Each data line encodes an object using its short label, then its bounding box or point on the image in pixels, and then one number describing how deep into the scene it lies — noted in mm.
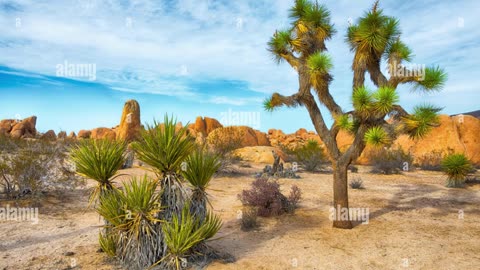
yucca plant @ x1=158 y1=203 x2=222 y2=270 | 5852
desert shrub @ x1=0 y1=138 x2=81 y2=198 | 10454
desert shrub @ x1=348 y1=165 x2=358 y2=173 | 19712
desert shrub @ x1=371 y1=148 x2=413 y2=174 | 19188
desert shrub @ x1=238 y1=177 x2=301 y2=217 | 9750
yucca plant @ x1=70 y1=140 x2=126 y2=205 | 6387
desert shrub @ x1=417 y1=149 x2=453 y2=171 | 21458
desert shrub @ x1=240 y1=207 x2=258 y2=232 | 8641
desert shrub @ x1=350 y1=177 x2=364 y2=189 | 14055
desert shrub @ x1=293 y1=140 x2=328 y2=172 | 20484
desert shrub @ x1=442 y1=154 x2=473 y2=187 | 14383
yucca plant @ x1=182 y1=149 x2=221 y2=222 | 6418
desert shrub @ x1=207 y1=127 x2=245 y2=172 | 17756
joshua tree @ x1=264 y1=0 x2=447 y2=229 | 7879
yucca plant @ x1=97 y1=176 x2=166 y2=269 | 5930
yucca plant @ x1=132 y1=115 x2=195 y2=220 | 5934
